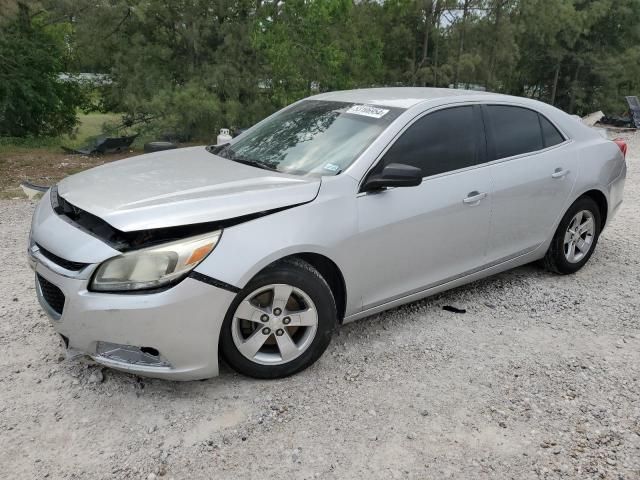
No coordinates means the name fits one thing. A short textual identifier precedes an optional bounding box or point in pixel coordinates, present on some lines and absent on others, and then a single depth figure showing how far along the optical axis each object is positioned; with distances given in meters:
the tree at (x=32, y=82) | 13.50
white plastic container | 6.03
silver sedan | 2.73
